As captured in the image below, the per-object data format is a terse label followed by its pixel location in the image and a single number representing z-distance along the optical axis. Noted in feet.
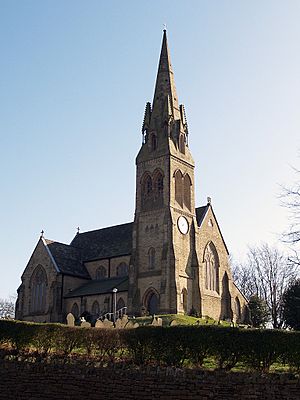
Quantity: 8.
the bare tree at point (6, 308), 351.87
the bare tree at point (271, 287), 221.05
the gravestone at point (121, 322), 96.04
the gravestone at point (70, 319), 107.63
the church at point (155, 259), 162.50
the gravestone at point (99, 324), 98.38
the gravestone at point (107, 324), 99.62
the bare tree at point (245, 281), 250.98
